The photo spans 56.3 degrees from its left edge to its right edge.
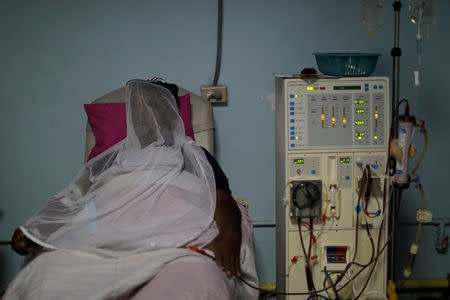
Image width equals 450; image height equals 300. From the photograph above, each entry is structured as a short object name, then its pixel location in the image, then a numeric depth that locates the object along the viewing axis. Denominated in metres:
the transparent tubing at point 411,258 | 2.06
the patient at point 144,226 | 1.20
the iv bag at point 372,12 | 1.90
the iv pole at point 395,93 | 1.84
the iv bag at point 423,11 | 1.79
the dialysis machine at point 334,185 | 1.85
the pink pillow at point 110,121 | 2.09
